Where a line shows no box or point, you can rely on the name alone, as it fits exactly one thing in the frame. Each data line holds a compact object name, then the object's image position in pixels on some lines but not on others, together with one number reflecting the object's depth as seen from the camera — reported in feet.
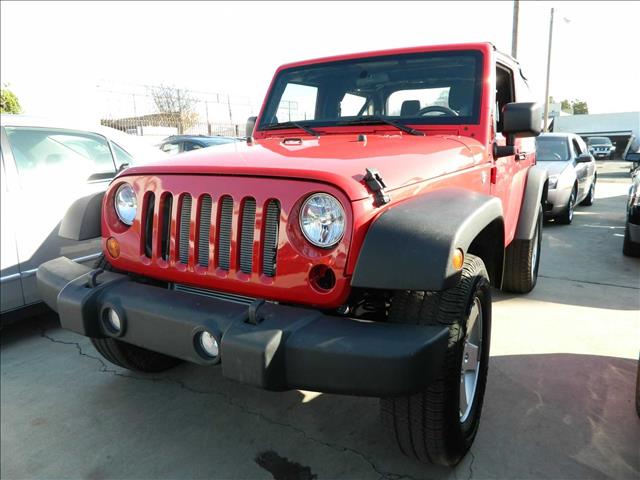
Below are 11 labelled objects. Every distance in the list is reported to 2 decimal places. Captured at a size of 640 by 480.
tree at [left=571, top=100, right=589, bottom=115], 220.33
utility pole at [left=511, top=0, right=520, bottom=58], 44.06
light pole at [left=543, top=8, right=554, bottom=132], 67.22
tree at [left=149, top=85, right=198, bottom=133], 62.95
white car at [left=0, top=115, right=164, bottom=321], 11.14
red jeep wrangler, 5.42
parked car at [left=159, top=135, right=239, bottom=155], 31.25
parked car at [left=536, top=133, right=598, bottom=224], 23.91
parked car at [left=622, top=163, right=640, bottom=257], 16.29
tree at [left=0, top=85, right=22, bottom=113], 54.54
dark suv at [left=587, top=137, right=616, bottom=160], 93.09
